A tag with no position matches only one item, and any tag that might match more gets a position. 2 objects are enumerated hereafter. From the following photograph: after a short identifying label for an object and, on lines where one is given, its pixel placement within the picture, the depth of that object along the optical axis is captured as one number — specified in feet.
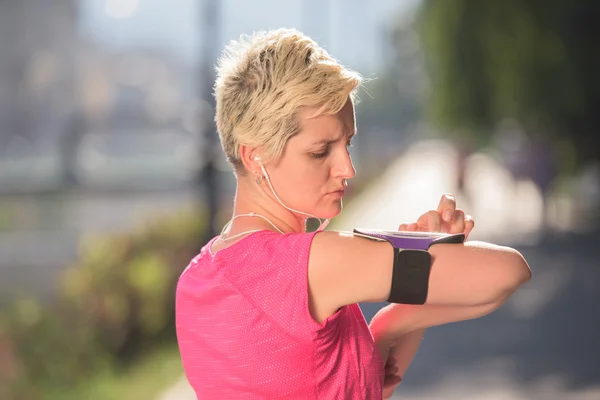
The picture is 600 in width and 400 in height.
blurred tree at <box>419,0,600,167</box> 53.89
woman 8.37
